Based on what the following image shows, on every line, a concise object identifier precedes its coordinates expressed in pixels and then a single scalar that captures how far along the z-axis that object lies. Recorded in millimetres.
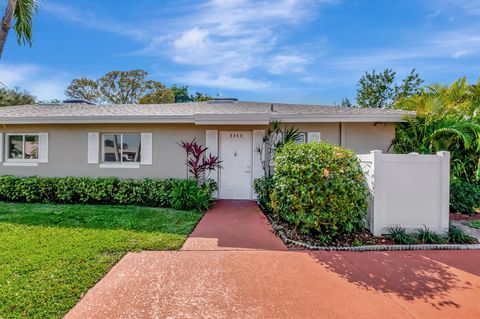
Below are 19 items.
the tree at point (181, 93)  34719
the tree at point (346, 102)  25461
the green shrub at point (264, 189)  7681
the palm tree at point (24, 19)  4906
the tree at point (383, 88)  21078
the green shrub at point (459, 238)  5207
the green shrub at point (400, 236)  5102
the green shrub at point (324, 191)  5086
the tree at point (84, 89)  30250
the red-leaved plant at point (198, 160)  8164
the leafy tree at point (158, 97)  29906
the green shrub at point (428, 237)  5180
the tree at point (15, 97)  23670
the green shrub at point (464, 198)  7449
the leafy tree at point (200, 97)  31141
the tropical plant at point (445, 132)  7634
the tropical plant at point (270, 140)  8531
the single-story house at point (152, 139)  8508
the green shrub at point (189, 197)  7500
